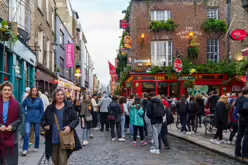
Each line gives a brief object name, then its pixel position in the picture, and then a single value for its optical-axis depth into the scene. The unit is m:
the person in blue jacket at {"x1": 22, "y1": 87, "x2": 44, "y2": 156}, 8.64
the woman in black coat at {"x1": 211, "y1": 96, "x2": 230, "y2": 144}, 9.88
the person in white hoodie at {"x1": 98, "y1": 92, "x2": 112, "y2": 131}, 15.45
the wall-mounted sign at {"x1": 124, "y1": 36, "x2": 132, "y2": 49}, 28.14
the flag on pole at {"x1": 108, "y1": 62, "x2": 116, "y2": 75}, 36.50
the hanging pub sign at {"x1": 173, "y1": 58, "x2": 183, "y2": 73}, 25.81
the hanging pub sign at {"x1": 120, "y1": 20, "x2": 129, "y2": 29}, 32.04
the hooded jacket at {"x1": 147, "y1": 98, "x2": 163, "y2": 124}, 8.91
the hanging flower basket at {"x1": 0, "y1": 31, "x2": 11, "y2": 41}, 10.17
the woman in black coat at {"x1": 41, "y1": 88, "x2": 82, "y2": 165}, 5.48
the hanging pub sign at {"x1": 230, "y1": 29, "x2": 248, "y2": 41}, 13.79
